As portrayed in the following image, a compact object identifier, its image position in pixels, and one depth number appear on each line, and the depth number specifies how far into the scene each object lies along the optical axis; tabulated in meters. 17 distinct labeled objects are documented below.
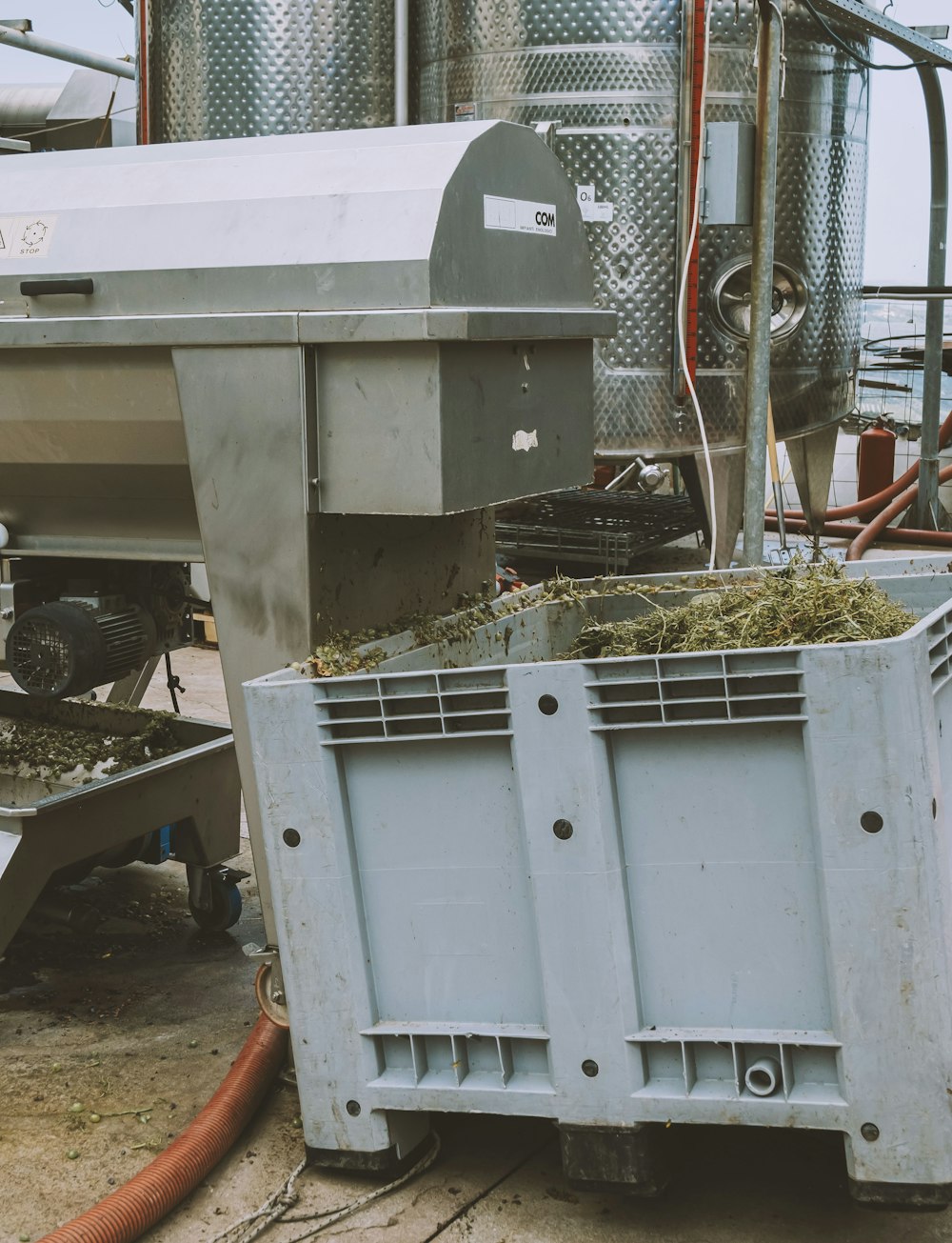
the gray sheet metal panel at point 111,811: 2.31
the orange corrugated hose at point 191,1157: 1.70
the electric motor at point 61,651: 2.32
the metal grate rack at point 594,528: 4.88
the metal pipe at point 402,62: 4.18
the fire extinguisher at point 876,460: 6.85
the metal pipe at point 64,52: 5.09
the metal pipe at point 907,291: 5.05
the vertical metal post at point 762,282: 3.43
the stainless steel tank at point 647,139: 3.93
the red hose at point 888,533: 5.97
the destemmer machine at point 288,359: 1.90
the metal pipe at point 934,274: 5.57
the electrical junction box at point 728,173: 3.73
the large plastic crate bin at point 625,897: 1.53
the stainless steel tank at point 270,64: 4.17
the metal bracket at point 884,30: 3.77
